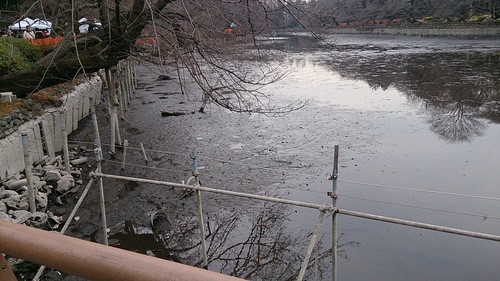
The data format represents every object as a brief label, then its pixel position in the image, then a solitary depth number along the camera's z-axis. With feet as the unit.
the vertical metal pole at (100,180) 20.08
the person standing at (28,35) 55.83
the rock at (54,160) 32.68
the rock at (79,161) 35.06
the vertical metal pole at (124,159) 33.79
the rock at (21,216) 22.89
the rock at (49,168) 30.45
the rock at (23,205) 24.82
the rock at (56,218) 25.34
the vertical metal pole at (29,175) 23.47
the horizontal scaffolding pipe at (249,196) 14.07
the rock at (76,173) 32.74
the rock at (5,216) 21.49
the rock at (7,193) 25.35
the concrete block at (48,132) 34.58
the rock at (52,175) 29.45
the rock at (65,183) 29.48
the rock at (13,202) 24.47
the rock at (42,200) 26.22
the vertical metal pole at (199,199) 18.55
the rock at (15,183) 26.96
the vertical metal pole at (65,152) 30.91
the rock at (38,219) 23.79
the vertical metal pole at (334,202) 14.44
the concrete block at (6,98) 32.14
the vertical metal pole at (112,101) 37.04
